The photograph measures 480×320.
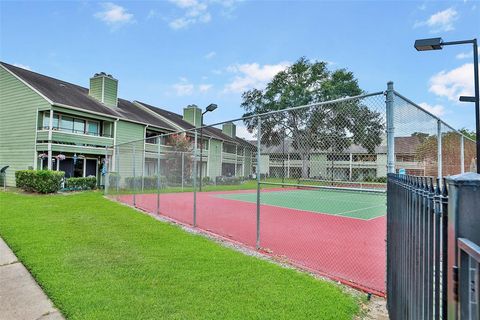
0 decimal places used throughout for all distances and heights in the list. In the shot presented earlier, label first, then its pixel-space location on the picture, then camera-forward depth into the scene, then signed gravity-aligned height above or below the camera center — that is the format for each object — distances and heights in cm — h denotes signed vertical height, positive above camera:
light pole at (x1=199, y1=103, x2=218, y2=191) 1750 +364
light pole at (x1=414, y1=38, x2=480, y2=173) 809 +337
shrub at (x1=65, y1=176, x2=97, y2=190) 1816 -82
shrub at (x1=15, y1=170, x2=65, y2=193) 1611 -60
